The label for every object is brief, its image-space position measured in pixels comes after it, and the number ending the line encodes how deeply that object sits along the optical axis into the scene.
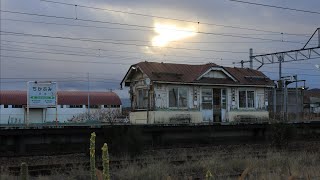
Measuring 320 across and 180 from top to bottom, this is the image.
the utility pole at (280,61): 45.52
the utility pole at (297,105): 37.87
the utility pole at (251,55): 50.29
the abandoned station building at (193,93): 29.73
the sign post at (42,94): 24.38
